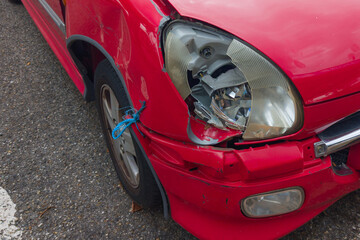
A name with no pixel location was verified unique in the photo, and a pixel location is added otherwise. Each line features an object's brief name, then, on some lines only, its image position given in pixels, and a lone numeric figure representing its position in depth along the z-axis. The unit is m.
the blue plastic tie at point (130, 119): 1.37
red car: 1.17
